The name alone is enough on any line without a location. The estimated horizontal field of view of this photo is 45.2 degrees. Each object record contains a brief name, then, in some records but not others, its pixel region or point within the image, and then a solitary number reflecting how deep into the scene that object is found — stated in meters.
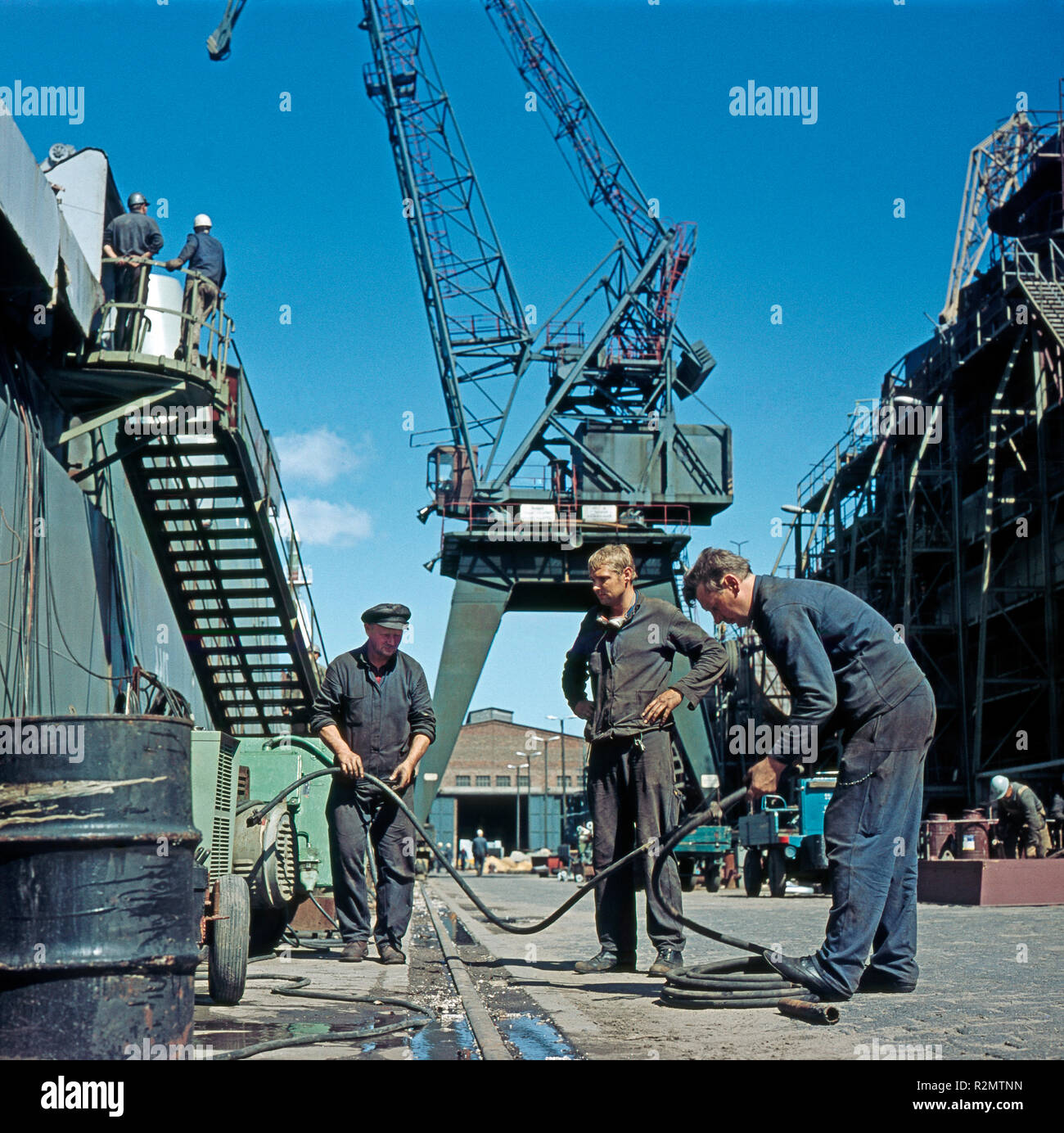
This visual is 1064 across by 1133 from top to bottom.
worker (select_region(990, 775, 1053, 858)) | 18.03
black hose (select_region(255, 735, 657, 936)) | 5.97
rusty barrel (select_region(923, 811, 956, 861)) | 18.80
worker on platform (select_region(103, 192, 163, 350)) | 13.57
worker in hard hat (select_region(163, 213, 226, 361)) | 13.39
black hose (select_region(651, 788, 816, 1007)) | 4.88
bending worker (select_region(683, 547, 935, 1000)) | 4.77
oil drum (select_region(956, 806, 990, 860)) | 18.34
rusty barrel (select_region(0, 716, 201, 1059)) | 3.36
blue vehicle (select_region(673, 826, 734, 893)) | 22.97
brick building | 84.94
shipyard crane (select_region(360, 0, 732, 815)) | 32.34
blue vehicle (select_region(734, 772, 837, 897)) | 17.97
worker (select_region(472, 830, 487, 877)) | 58.14
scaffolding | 29.91
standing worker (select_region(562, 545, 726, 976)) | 6.27
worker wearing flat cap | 7.08
